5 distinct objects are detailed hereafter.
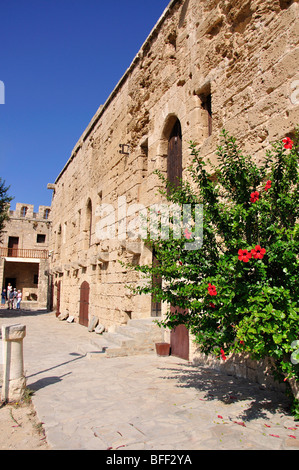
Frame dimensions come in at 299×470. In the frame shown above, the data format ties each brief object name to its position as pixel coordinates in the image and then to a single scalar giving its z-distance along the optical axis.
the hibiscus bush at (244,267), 2.75
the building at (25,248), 27.50
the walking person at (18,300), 22.26
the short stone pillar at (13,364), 3.75
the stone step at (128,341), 6.50
